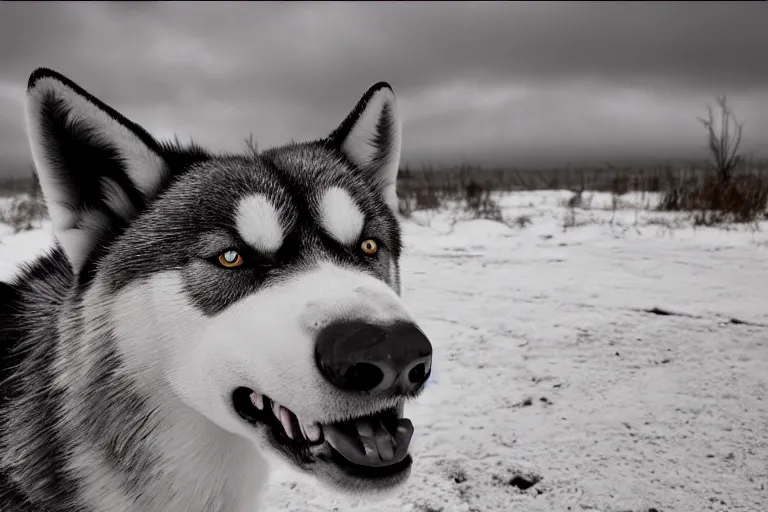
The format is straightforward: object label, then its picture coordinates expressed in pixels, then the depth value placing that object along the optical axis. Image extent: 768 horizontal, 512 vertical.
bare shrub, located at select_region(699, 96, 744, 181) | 5.92
